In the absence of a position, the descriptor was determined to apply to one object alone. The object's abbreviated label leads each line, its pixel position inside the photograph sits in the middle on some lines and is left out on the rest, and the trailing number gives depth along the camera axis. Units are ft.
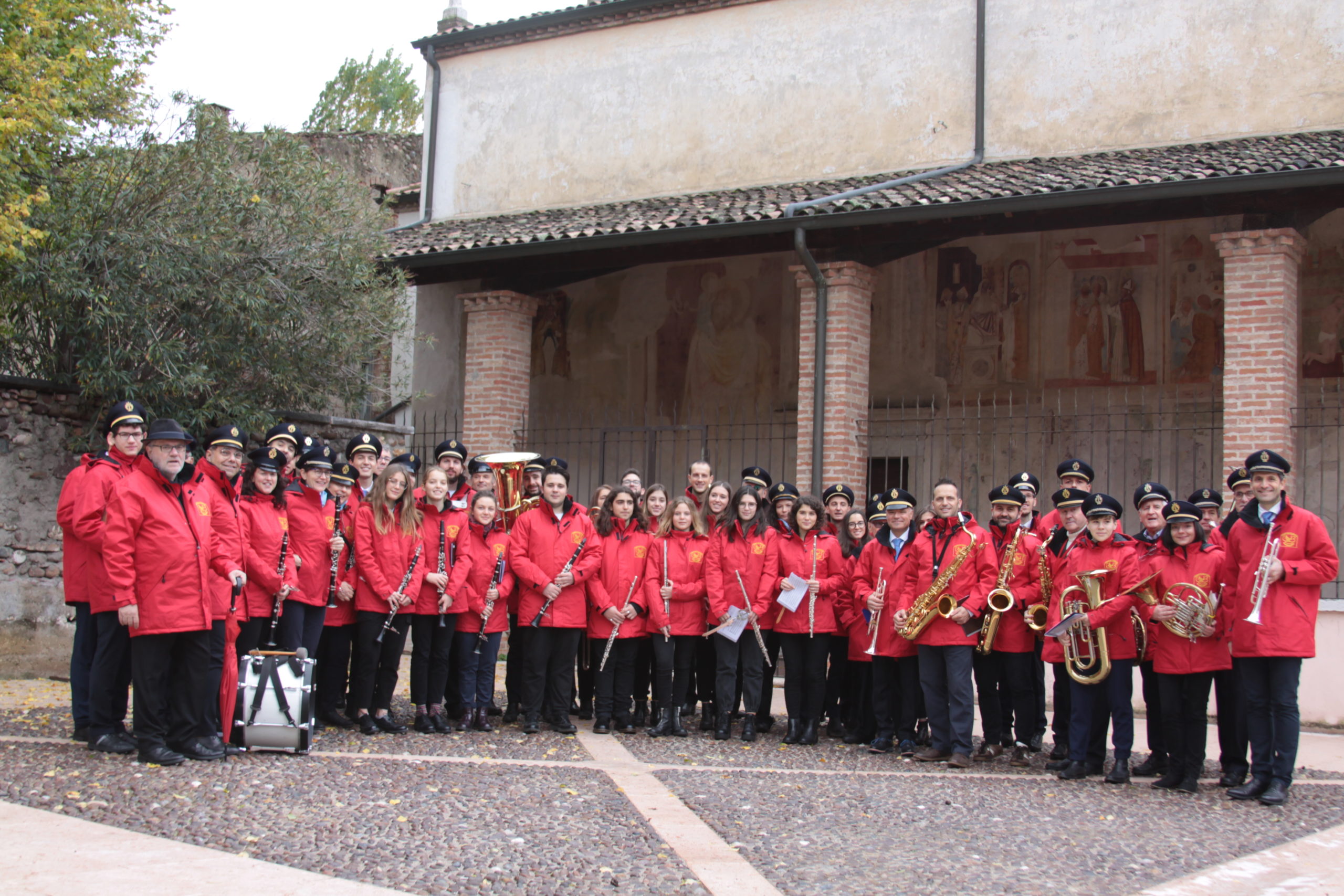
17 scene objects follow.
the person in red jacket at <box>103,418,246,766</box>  21.12
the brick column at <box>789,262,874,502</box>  43.65
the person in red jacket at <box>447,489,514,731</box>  27.45
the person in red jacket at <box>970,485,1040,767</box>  26.32
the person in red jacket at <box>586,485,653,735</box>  28.37
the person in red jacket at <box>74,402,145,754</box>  21.36
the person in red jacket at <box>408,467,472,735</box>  26.91
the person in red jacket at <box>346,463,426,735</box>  26.25
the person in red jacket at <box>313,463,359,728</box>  26.40
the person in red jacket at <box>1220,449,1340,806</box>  22.48
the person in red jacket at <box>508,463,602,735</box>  27.66
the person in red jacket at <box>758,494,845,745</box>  28.02
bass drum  22.57
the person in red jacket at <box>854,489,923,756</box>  27.12
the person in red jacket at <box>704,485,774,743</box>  28.27
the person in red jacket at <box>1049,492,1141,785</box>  24.11
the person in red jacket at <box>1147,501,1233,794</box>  23.48
